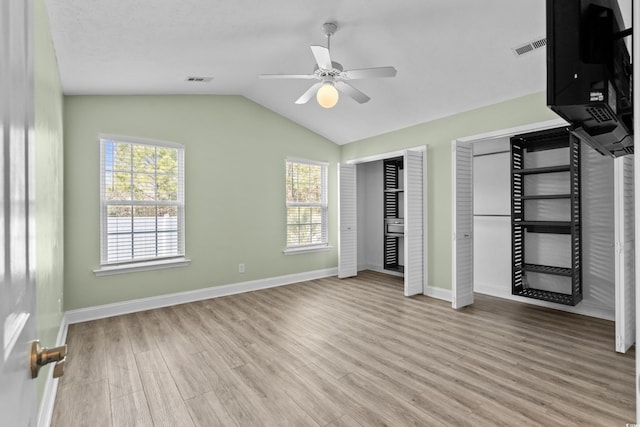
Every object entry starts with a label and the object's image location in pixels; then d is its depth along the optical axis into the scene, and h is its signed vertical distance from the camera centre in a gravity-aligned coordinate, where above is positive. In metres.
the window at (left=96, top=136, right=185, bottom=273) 3.85 +0.17
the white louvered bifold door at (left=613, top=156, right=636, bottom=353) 2.78 -0.34
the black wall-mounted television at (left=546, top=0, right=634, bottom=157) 0.87 +0.42
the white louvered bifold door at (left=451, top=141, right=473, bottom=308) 4.05 -0.15
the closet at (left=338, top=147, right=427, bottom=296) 4.61 -0.09
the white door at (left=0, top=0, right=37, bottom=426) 0.53 +0.00
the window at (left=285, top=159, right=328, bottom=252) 5.48 +0.16
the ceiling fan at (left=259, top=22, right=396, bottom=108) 2.60 +1.15
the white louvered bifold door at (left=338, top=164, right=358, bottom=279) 5.72 -0.14
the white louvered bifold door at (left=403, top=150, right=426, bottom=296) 4.57 -0.13
